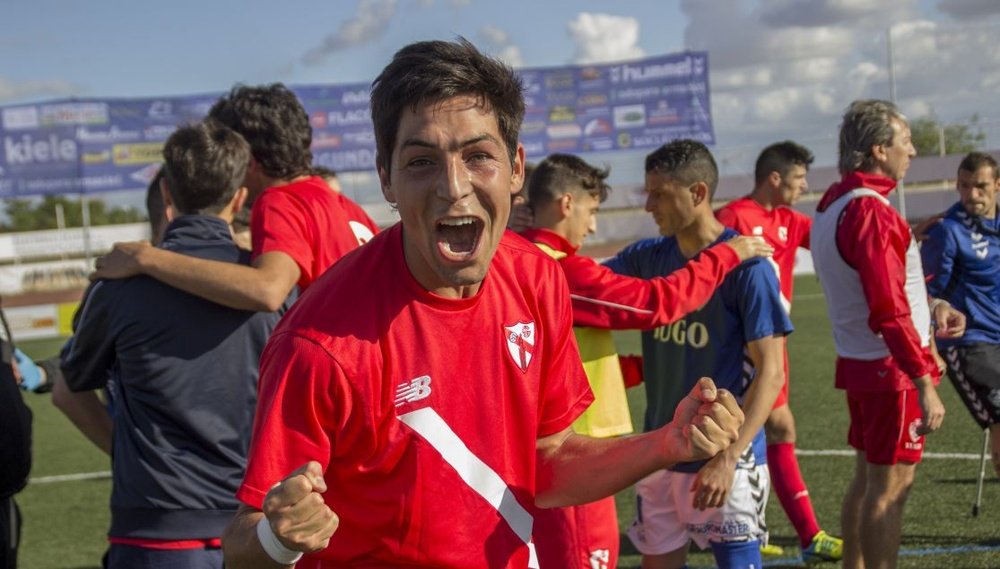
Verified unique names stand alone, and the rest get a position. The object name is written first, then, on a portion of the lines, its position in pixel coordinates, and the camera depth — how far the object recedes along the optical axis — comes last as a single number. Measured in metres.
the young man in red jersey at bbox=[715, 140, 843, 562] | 8.21
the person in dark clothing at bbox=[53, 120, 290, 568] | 3.58
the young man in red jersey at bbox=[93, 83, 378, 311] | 3.60
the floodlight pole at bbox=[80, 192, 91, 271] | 27.57
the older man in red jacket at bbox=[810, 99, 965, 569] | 4.91
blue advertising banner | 28.83
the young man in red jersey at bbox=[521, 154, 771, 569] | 4.31
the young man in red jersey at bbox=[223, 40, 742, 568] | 2.17
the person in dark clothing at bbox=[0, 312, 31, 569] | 3.88
